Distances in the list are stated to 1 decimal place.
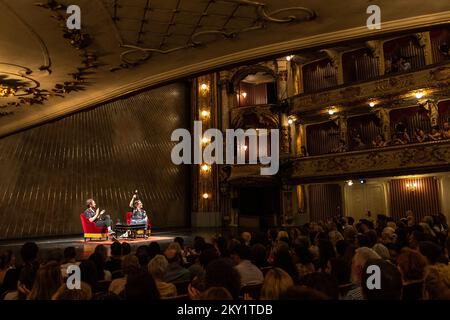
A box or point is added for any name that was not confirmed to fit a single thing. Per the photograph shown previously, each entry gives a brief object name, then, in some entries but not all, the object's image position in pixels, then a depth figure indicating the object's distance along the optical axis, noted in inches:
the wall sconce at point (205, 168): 786.2
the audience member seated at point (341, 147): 625.6
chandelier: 267.6
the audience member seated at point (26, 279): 123.6
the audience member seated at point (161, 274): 123.5
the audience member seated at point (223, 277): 106.0
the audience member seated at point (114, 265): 180.0
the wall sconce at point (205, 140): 789.0
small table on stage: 494.9
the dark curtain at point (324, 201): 706.2
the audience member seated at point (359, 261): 138.7
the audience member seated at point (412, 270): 124.8
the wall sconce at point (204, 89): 812.6
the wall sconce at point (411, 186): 625.3
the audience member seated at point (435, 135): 518.3
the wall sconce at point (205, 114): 803.4
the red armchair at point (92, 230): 480.4
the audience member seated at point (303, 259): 161.5
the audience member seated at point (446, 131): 511.9
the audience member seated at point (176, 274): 150.4
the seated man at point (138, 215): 512.3
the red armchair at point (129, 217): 513.2
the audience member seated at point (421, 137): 529.0
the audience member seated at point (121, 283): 127.2
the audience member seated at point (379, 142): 576.8
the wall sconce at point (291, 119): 696.5
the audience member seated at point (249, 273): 145.5
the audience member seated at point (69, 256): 174.4
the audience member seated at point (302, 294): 67.1
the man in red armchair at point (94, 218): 480.7
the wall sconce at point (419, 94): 553.0
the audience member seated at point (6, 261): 184.2
